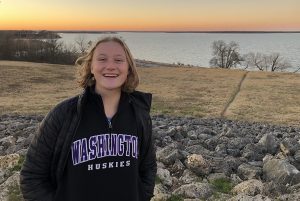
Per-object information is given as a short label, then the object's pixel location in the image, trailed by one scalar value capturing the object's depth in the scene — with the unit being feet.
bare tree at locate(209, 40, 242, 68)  276.62
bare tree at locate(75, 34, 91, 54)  266.22
